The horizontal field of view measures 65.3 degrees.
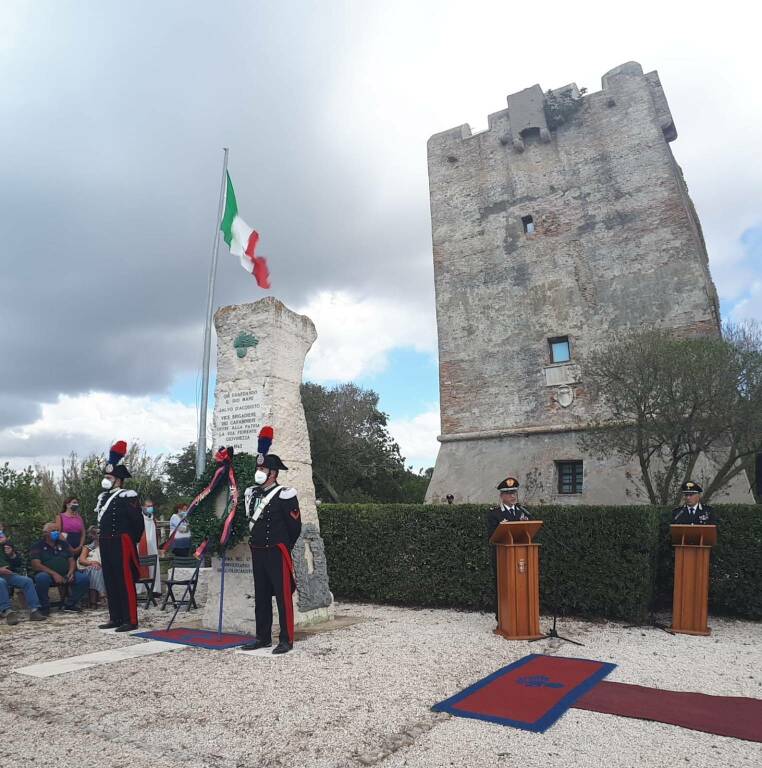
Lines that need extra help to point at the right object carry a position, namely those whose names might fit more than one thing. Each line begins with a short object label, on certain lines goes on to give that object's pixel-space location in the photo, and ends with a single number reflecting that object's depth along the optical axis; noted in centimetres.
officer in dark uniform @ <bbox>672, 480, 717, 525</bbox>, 731
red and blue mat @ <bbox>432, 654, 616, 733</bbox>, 401
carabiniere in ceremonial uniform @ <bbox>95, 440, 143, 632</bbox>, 727
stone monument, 728
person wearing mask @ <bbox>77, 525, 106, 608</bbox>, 938
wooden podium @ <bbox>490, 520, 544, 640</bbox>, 665
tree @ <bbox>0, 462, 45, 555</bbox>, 1022
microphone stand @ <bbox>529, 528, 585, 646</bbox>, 661
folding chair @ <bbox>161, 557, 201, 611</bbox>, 834
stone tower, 1711
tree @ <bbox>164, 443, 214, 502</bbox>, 3216
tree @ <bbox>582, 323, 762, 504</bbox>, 1083
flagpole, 1388
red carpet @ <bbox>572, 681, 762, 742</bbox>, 383
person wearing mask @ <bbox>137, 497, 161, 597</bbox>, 1000
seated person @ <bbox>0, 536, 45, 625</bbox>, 814
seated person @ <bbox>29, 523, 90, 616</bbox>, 880
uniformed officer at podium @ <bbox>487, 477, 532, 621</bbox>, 712
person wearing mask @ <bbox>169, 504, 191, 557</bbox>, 1279
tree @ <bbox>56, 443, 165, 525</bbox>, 1464
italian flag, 1045
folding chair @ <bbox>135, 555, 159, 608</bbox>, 905
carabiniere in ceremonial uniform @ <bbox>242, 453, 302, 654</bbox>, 620
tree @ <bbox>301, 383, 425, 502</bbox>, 2878
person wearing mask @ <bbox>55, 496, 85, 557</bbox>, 960
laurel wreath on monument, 696
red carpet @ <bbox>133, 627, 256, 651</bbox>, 634
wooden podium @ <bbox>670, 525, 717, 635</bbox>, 698
